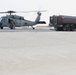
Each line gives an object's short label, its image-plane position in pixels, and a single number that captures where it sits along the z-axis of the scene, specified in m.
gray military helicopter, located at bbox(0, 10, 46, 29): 45.94
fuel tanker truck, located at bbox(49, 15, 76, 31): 37.06
